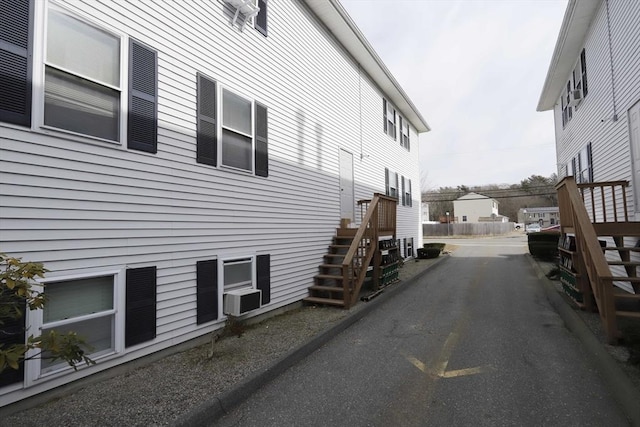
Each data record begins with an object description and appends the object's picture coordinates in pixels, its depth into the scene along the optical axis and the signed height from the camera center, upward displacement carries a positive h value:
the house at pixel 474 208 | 58.69 +2.96
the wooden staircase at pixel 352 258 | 6.68 -0.70
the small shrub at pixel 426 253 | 14.81 -1.22
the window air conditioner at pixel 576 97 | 9.91 +3.76
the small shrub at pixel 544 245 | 14.02 -0.87
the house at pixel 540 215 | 64.94 +1.84
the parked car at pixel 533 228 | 42.01 -0.48
